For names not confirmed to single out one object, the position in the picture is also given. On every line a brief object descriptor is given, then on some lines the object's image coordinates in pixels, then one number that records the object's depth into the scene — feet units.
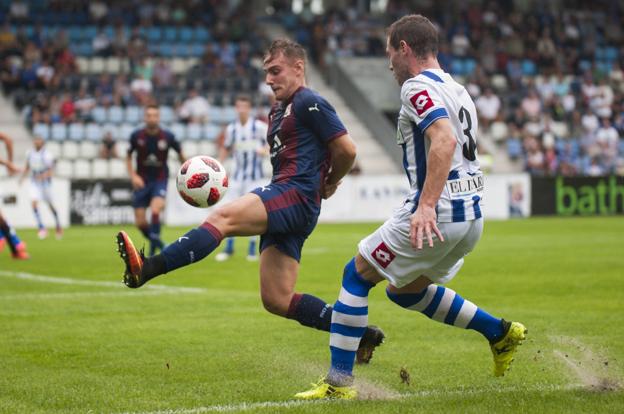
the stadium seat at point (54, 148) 97.30
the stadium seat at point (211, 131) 103.45
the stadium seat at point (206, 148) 101.29
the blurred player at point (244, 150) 57.06
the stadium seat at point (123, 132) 100.32
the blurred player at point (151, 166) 52.34
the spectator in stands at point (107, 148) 96.94
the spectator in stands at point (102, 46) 108.78
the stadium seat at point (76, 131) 98.89
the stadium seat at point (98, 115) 100.68
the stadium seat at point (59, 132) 98.89
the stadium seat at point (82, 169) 96.27
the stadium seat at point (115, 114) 101.04
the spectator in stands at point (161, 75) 107.14
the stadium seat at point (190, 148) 100.22
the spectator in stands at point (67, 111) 99.40
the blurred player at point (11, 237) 52.21
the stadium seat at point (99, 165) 96.68
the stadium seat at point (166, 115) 103.60
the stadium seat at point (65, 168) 95.76
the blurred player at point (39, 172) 78.85
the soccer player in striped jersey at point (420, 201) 19.10
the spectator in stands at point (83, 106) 100.22
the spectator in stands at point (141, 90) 103.80
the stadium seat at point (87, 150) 98.32
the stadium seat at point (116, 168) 96.28
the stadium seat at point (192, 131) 102.68
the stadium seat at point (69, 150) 97.81
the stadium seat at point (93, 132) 99.26
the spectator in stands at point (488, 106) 117.91
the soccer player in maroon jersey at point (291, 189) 21.98
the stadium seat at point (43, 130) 98.78
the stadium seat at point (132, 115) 101.55
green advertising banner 100.68
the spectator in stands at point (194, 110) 104.01
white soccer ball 24.62
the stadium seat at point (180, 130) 102.63
